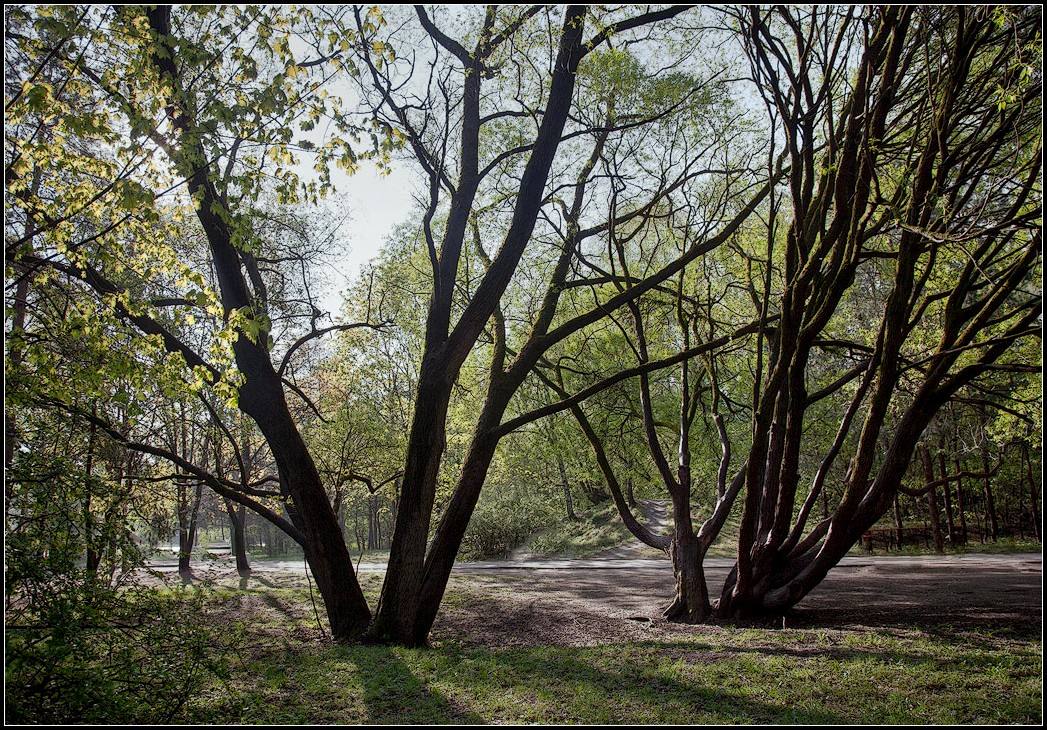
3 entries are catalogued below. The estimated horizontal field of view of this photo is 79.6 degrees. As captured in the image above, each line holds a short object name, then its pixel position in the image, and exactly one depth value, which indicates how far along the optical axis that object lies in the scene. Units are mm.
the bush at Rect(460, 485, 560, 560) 23641
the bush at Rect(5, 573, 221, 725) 3508
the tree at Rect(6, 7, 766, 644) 4430
